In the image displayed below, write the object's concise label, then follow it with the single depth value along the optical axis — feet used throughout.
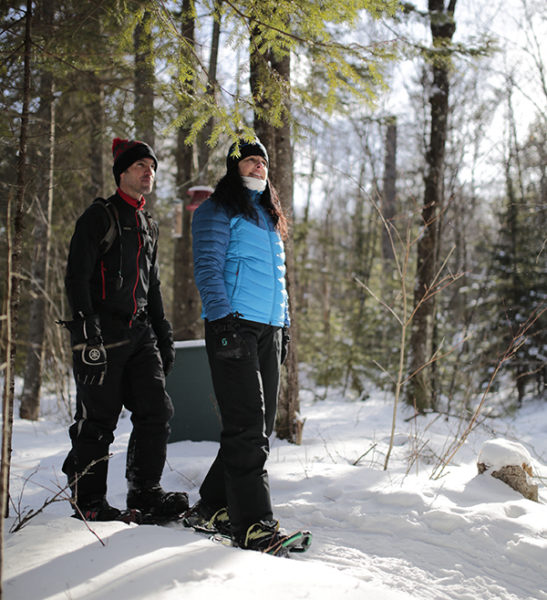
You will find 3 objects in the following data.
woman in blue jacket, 7.84
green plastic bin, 14.85
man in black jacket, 8.47
